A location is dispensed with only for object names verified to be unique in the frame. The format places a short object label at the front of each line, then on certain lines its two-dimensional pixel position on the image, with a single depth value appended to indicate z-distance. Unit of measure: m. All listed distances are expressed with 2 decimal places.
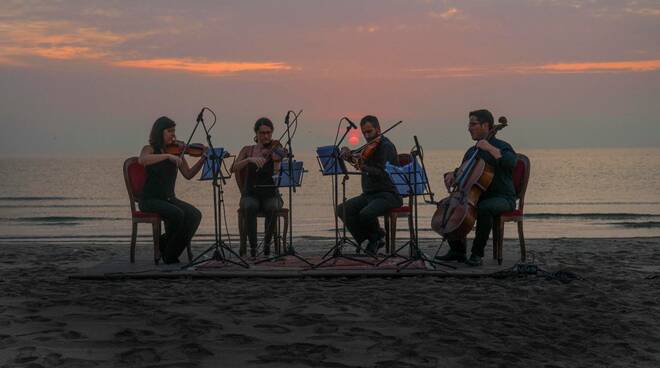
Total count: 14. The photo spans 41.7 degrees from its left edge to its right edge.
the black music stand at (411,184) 7.11
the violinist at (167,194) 7.33
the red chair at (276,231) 8.03
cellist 7.01
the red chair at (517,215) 7.23
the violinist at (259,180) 7.79
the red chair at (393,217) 7.77
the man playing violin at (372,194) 7.61
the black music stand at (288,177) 7.40
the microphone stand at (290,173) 6.89
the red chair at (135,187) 7.46
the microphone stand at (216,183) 6.74
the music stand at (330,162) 7.00
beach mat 6.73
